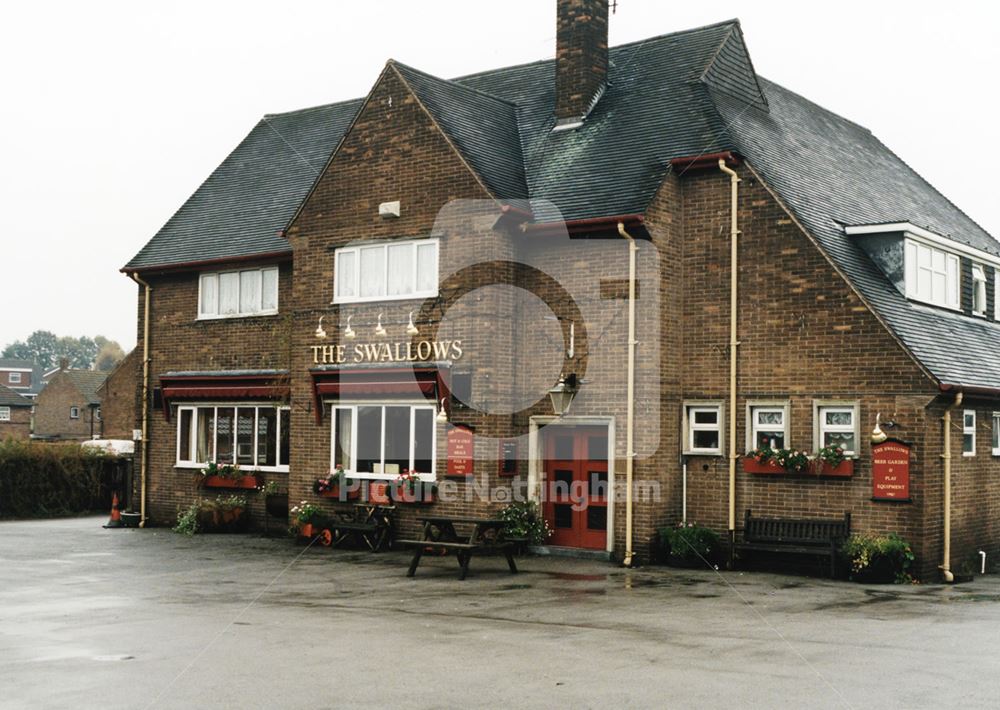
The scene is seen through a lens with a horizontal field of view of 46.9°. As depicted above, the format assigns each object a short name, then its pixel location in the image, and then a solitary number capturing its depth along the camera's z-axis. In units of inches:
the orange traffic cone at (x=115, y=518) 1066.7
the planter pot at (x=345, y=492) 869.8
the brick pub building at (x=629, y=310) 742.5
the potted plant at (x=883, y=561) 693.9
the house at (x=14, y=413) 3061.0
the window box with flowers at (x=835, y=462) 722.2
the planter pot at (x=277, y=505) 940.0
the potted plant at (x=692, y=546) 753.0
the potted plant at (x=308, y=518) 878.4
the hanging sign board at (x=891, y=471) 705.0
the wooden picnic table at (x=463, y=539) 689.0
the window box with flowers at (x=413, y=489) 827.4
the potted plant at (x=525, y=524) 794.2
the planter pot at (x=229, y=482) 990.4
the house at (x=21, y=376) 4805.6
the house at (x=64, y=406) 2938.0
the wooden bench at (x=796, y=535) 713.6
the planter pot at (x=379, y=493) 851.4
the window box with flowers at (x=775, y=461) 734.5
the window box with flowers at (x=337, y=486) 871.7
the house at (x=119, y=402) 2287.2
